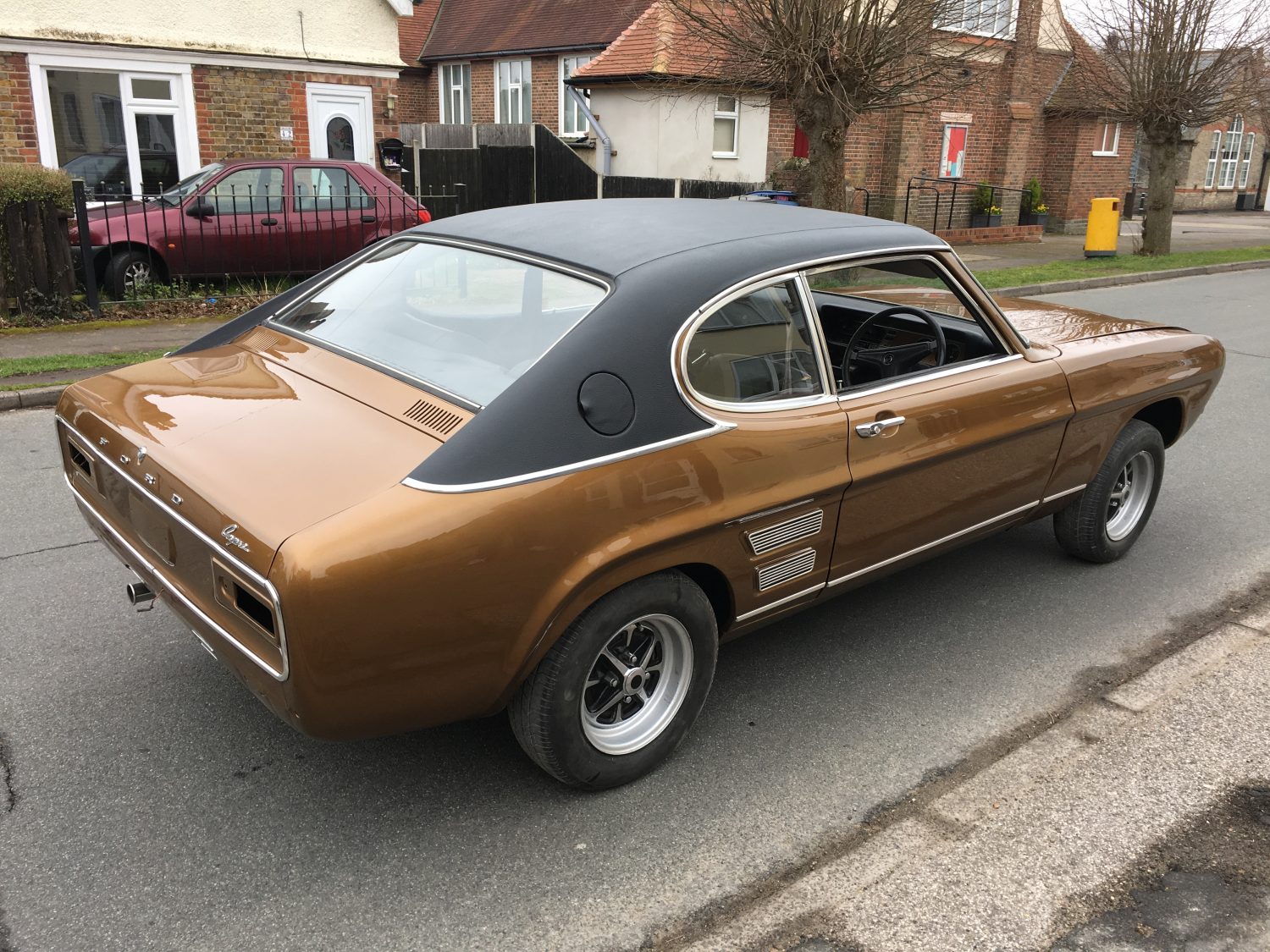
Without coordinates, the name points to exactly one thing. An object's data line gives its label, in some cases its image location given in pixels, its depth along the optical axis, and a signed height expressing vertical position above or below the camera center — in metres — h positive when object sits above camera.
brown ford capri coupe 2.61 -0.82
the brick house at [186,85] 14.73 +0.95
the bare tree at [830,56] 12.59 +1.33
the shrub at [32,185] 9.70 -0.34
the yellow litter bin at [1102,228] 18.89 -0.93
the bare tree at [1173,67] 17.33 +1.78
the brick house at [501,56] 25.20 +2.50
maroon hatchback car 11.03 -0.75
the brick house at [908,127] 22.02 +0.86
